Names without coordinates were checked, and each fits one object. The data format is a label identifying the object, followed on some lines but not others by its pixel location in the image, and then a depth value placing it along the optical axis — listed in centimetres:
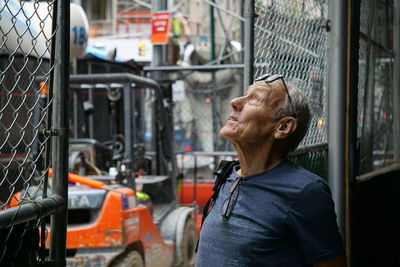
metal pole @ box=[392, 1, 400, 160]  512
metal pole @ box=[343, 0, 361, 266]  370
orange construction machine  598
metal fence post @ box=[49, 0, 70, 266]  230
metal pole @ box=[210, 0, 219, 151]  1184
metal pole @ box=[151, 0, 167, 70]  1098
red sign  1052
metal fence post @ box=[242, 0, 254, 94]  302
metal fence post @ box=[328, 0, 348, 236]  366
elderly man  213
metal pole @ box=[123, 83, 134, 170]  672
